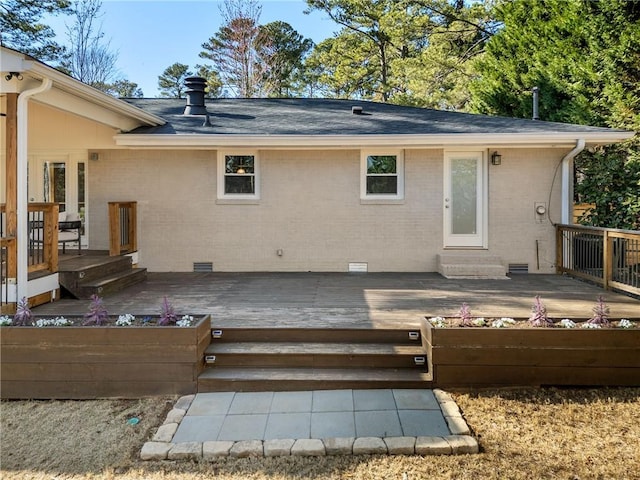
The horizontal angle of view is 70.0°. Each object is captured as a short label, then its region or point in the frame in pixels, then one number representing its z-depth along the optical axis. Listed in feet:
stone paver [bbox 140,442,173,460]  9.80
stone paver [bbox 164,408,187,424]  11.17
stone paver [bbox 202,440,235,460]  9.83
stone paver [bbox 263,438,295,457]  9.84
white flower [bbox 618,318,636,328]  12.89
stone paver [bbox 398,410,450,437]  10.44
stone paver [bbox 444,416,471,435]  10.42
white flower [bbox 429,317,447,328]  13.06
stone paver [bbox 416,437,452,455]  9.81
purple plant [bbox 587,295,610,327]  12.97
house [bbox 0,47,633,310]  27.45
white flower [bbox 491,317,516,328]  12.88
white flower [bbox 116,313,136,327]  13.02
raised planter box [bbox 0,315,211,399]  12.56
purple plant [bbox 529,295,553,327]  12.93
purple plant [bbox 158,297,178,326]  13.13
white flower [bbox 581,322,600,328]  12.81
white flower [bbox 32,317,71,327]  13.03
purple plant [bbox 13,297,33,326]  13.15
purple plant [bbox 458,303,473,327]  12.98
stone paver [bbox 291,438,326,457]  9.82
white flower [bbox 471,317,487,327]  12.98
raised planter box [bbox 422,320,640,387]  12.51
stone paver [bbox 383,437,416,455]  9.81
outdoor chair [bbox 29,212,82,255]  24.16
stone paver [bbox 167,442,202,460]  9.80
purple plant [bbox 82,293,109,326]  13.06
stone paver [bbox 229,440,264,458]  9.85
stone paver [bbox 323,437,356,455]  9.86
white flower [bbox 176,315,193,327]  12.98
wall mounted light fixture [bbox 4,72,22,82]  16.46
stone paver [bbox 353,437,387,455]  9.83
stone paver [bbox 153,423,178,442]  10.37
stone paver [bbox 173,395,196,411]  11.84
